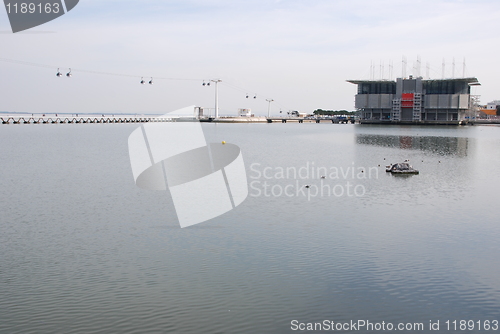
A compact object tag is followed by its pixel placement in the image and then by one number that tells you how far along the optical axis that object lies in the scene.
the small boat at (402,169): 50.28
